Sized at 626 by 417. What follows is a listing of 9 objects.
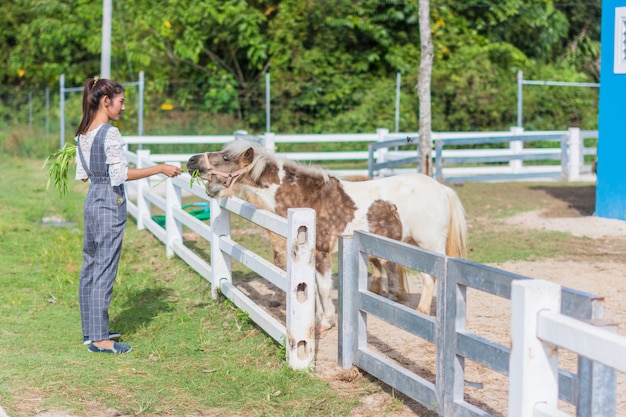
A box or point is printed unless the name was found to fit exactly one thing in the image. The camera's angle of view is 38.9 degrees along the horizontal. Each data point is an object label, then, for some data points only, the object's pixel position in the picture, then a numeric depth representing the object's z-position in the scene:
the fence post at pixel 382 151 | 19.92
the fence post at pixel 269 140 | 18.42
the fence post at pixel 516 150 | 20.70
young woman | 6.38
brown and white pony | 7.39
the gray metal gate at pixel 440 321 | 3.76
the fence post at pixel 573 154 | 19.73
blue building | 12.74
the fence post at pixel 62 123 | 22.91
